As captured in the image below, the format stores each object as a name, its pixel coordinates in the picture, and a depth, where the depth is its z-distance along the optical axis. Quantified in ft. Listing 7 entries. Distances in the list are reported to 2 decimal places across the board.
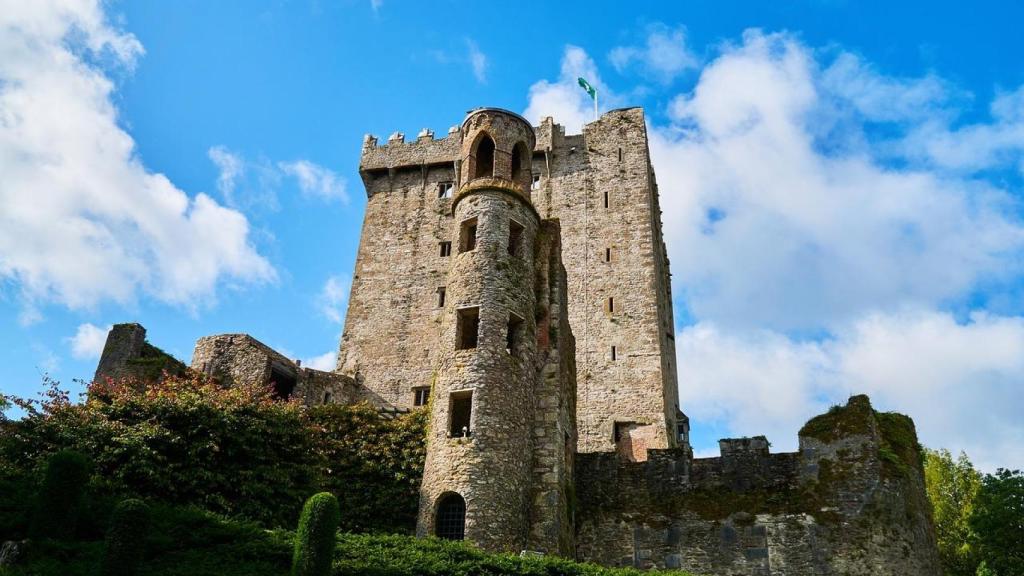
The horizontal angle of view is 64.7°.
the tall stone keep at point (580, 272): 110.42
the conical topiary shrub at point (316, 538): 48.03
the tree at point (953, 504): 98.89
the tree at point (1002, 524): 92.07
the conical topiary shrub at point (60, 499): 51.72
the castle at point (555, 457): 64.90
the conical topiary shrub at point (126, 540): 45.21
